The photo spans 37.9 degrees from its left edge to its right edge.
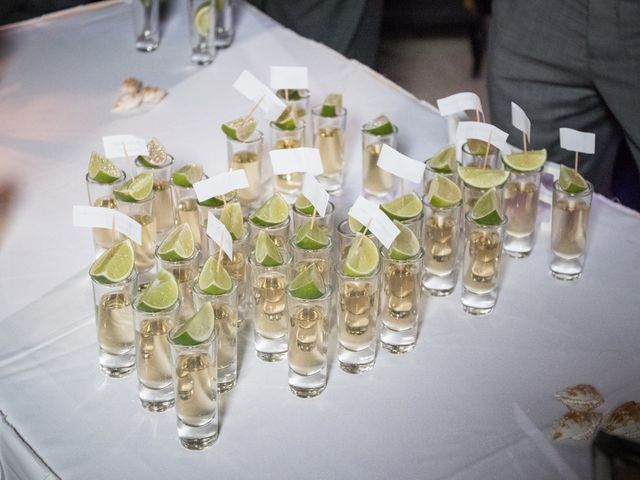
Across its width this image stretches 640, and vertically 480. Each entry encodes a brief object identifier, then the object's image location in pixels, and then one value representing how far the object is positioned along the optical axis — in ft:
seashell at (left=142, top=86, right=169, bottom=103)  7.29
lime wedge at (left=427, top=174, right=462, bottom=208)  5.03
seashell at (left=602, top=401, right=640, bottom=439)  4.02
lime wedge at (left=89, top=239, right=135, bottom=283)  4.31
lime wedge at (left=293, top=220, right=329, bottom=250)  4.63
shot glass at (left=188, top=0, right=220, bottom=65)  7.81
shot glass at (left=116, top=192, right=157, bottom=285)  5.16
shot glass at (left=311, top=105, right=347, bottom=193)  6.13
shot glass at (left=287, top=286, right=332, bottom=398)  4.18
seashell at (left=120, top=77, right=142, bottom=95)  7.29
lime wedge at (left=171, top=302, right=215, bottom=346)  3.81
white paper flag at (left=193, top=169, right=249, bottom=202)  4.77
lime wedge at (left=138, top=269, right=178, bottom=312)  4.09
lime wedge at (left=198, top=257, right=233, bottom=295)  4.24
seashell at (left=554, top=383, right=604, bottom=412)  4.28
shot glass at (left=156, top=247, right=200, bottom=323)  4.56
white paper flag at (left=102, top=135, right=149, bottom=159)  5.39
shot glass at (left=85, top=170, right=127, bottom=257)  5.36
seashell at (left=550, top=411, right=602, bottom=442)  4.10
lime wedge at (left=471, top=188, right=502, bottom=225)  4.77
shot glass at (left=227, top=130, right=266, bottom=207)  5.90
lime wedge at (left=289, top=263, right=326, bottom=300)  4.13
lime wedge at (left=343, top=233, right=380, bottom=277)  4.28
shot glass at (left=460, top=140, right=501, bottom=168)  5.68
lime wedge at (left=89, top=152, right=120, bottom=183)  5.41
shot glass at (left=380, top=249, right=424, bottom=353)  4.50
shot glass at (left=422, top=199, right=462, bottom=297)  5.05
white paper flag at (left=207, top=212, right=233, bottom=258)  4.45
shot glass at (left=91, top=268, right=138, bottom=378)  4.34
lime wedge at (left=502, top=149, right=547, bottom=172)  5.40
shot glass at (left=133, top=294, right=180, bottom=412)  4.11
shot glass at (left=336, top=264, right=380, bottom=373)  4.33
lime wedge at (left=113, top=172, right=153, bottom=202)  5.12
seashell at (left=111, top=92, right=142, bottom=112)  7.18
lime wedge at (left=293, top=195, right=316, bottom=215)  5.01
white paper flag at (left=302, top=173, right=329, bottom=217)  4.74
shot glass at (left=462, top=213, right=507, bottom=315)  4.82
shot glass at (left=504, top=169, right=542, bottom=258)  5.44
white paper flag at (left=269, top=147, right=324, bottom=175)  4.99
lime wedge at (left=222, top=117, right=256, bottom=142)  5.93
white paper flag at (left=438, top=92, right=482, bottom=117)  5.64
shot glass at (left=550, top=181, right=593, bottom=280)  5.15
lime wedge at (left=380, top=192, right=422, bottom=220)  4.91
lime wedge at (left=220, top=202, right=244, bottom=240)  4.77
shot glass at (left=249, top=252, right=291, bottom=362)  4.49
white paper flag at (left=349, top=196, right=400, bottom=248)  4.44
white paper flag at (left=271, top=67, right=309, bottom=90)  6.24
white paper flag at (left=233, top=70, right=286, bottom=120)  5.96
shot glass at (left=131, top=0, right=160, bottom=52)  8.04
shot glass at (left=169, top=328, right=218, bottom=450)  3.86
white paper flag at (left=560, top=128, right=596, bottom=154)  5.30
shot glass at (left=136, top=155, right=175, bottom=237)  5.54
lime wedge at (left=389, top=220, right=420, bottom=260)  4.48
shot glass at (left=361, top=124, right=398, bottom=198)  5.94
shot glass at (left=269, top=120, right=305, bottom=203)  6.07
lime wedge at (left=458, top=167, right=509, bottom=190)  5.24
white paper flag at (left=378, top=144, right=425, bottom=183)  5.01
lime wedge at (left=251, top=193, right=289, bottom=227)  4.88
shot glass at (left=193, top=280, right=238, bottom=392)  4.23
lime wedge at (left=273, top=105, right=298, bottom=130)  6.07
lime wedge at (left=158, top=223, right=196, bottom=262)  4.56
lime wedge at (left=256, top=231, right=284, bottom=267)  4.44
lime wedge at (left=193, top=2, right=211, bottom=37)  7.79
